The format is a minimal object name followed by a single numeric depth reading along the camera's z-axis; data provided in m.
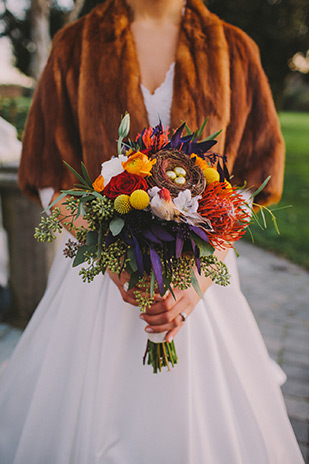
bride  1.52
